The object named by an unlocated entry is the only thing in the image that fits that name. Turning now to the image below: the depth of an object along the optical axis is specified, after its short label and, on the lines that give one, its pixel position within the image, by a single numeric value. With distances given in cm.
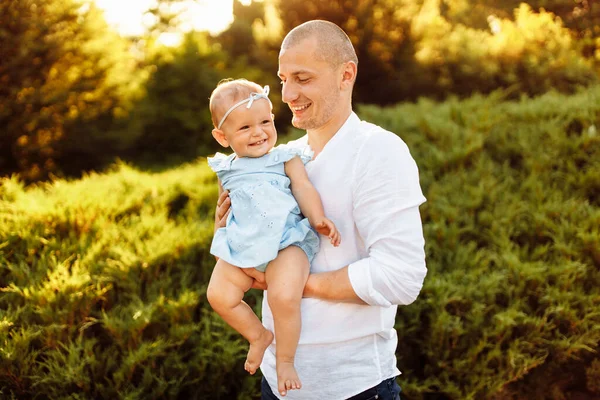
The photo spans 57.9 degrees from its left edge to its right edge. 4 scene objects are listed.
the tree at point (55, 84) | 1030
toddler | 188
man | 174
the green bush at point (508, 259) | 372
